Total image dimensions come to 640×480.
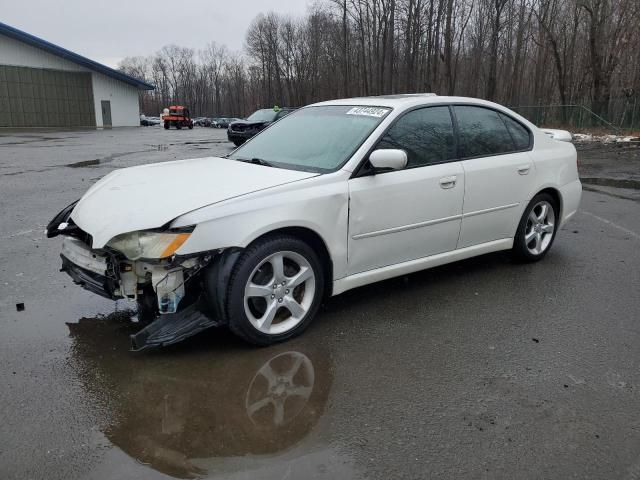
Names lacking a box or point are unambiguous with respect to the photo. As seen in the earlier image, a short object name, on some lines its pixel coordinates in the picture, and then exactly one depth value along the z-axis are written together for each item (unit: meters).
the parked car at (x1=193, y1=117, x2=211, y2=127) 76.49
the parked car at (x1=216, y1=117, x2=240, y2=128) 70.50
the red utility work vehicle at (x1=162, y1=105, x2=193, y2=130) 51.83
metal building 40.44
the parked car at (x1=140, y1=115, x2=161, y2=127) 66.94
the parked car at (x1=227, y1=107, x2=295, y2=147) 22.16
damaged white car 3.22
